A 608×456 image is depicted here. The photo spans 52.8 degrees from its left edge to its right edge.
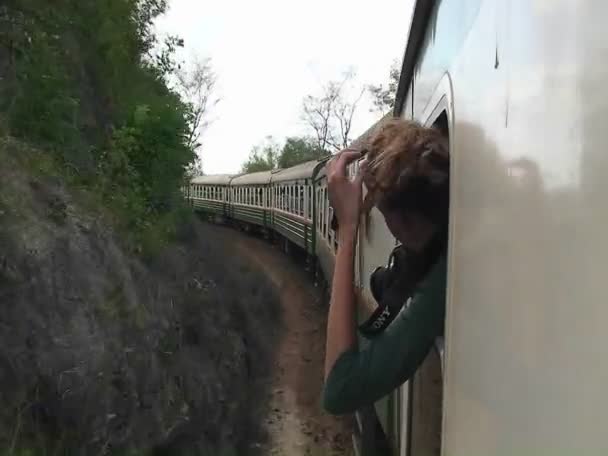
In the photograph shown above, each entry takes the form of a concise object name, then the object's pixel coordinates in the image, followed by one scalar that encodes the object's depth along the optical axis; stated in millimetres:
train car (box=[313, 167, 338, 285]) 8906
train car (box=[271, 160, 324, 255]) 12562
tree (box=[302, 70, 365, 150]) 46125
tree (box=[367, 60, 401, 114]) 43556
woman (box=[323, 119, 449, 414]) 1590
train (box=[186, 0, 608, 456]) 794
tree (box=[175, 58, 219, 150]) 11831
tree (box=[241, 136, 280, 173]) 57594
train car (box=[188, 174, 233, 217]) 26828
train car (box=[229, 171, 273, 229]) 19875
